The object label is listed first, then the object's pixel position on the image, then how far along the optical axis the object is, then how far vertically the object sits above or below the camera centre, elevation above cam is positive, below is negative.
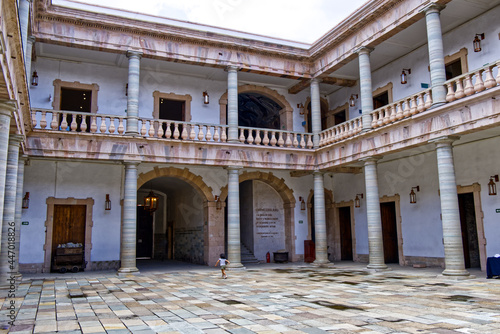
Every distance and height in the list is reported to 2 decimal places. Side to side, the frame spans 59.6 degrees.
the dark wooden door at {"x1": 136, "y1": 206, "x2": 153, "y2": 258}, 23.75 +0.17
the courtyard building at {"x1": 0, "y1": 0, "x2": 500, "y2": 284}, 12.33 +2.91
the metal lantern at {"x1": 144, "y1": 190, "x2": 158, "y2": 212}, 16.94 +1.34
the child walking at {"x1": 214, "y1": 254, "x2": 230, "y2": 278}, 12.31 -0.79
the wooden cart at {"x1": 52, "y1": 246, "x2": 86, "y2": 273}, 14.34 -0.67
